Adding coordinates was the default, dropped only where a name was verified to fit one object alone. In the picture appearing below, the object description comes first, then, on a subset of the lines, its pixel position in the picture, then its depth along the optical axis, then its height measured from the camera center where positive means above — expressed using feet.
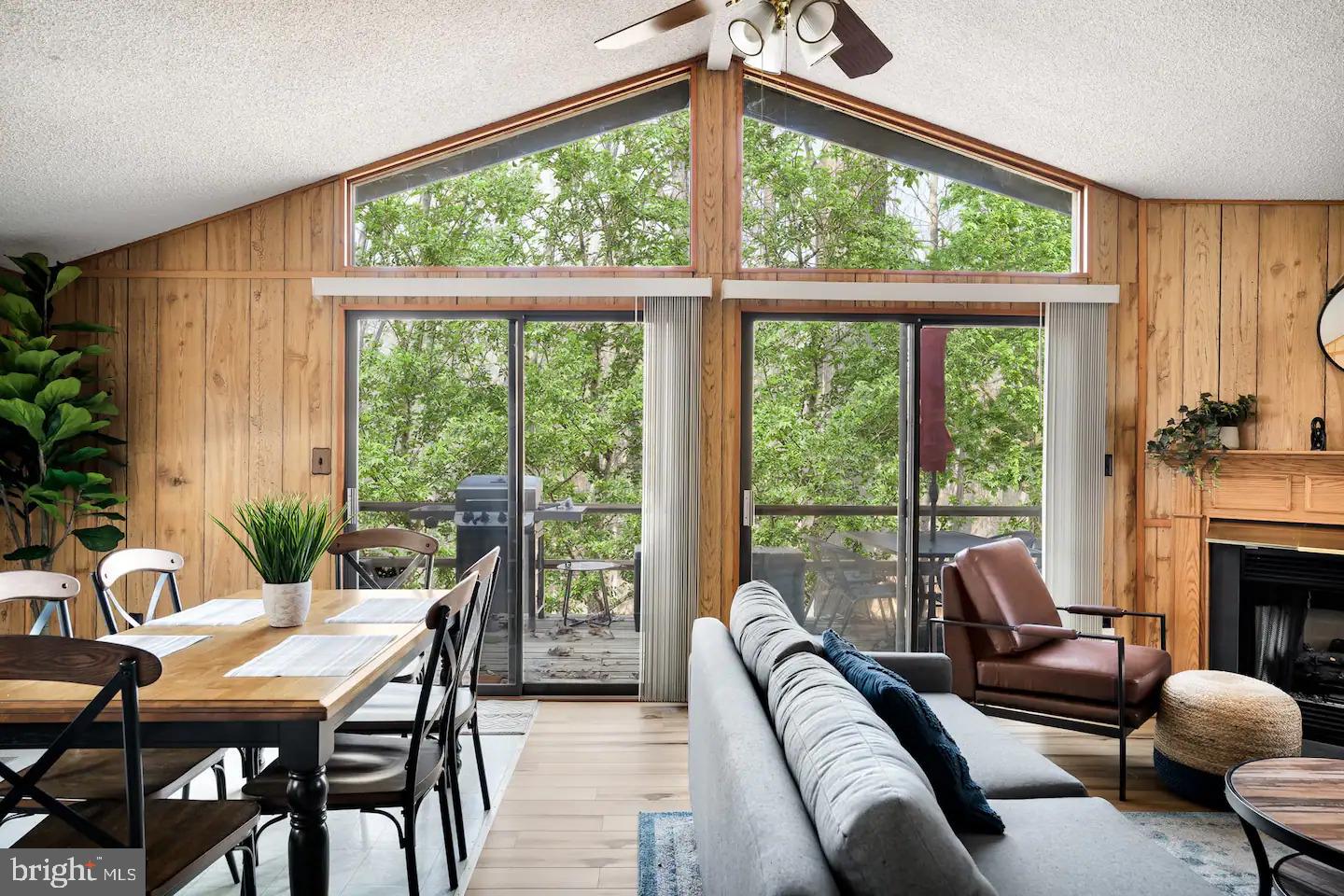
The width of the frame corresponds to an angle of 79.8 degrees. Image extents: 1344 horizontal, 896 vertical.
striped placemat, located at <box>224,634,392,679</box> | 6.64 -1.94
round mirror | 13.14 +1.85
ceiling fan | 7.72 +4.06
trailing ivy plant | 13.26 +0.07
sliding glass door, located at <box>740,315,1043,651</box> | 14.44 -0.40
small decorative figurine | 12.83 +0.08
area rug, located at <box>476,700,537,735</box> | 12.72 -4.59
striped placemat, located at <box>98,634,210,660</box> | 7.39 -1.95
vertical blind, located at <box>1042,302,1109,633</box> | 14.05 -0.21
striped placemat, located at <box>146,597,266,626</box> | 8.63 -1.97
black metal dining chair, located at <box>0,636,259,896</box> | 5.00 -2.28
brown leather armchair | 10.42 -3.00
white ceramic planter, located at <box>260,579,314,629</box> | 8.32 -1.72
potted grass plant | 8.02 -1.17
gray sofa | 4.05 -2.11
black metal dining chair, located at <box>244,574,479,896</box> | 6.97 -3.06
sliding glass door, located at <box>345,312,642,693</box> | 14.33 -0.41
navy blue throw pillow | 5.84 -2.27
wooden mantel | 12.38 -1.06
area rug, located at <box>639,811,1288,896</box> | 8.16 -4.54
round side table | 6.36 -3.16
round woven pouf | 9.70 -3.55
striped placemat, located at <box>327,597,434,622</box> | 8.95 -2.01
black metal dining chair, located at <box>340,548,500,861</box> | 8.18 -2.94
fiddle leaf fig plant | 12.12 +0.17
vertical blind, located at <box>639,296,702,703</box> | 14.01 -0.46
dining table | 5.83 -2.05
